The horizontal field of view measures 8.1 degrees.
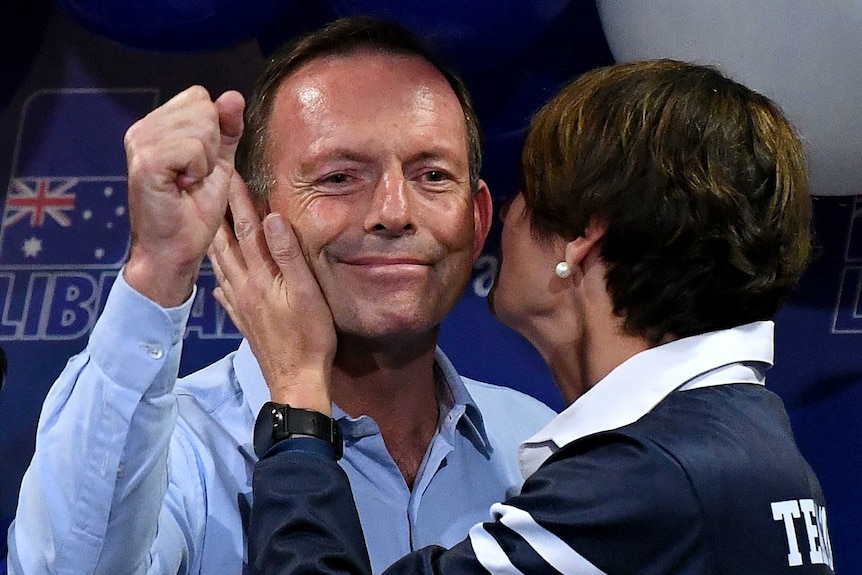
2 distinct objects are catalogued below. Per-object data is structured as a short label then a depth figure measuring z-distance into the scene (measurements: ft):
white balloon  12.24
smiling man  11.55
